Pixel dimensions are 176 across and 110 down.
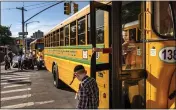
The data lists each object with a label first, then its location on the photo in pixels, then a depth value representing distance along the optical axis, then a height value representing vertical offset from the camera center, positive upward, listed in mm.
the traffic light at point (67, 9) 7982 +2681
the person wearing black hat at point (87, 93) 1834 -599
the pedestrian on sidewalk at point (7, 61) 10293 -773
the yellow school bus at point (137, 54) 1764 -53
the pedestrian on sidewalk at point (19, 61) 10145 -793
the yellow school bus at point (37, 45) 12065 +619
